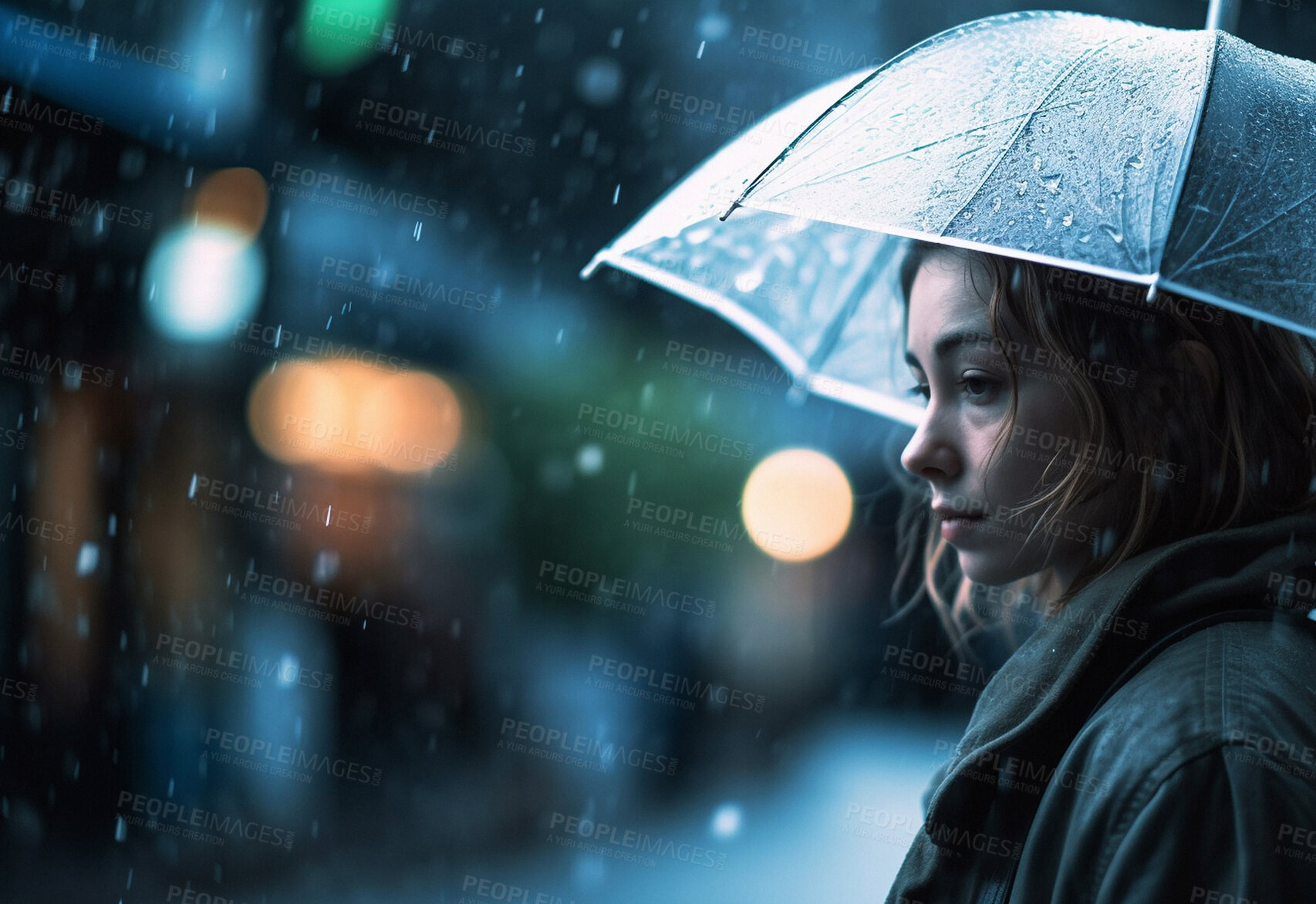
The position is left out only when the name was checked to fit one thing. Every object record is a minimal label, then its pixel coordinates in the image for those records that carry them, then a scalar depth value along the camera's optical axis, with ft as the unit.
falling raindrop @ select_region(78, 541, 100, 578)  11.44
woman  4.63
